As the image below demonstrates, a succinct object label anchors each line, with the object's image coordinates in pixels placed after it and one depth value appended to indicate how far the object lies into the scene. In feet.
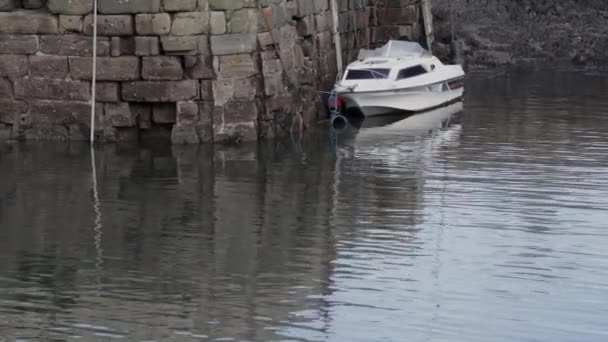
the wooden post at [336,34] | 95.56
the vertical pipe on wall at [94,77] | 78.48
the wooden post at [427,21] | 117.50
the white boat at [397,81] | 93.81
